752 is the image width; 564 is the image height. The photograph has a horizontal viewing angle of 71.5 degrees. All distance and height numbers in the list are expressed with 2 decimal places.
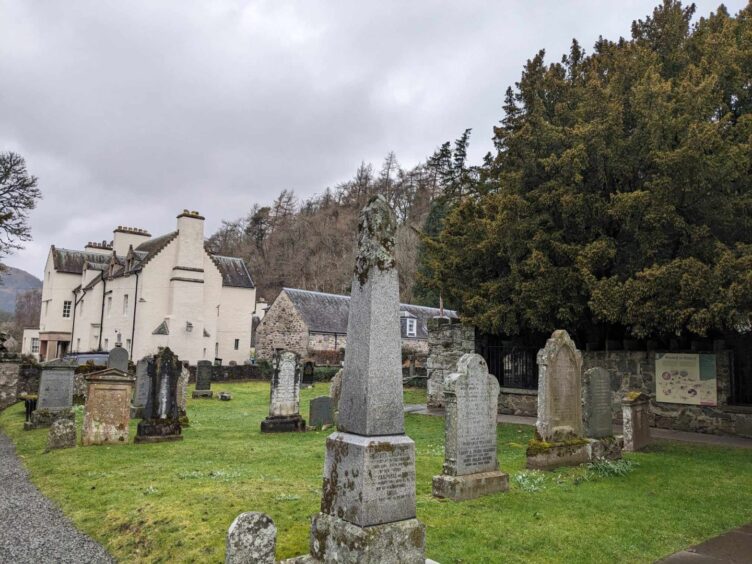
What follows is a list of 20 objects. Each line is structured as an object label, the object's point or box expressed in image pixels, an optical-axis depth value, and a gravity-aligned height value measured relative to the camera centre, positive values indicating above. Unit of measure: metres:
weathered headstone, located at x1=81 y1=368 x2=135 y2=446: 11.30 -1.41
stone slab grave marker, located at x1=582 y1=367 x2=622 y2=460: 9.91 -1.14
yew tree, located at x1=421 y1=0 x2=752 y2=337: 12.31 +4.24
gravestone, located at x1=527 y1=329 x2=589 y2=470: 9.19 -0.98
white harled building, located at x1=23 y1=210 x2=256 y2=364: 30.97 +3.03
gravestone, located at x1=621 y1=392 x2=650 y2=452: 11.19 -1.33
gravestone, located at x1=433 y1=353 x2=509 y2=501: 7.43 -1.20
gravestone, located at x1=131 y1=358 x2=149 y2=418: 16.37 -1.29
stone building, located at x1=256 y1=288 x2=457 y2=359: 36.84 +1.78
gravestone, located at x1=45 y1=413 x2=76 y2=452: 10.98 -1.94
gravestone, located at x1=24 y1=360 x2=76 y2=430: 14.55 -1.44
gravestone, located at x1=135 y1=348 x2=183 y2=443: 11.76 -1.38
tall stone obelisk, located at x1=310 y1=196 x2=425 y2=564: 4.18 -0.76
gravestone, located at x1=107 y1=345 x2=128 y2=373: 18.11 -0.47
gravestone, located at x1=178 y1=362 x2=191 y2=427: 15.18 -1.33
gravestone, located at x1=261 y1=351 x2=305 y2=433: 13.75 -1.37
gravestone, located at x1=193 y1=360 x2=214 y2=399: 22.34 -1.39
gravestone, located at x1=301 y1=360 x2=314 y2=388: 29.24 -1.42
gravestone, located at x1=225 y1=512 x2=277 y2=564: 3.83 -1.42
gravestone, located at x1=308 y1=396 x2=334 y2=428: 14.55 -1.76
